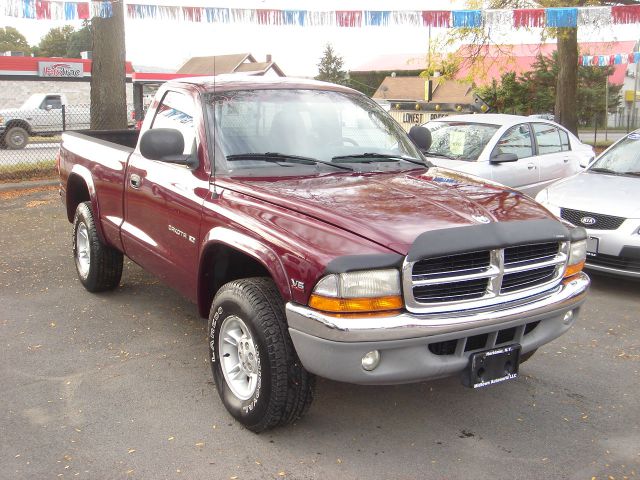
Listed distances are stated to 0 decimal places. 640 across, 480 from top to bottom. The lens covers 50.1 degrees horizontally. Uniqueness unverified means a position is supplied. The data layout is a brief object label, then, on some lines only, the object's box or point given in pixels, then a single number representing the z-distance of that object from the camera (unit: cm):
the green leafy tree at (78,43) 8900
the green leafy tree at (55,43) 9769
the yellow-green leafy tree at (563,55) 1659
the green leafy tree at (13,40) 9502
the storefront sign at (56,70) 3903
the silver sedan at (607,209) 609
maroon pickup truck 310
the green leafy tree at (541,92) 4047
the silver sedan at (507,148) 881
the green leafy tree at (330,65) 7869
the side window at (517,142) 900
